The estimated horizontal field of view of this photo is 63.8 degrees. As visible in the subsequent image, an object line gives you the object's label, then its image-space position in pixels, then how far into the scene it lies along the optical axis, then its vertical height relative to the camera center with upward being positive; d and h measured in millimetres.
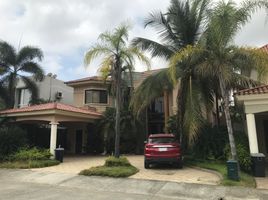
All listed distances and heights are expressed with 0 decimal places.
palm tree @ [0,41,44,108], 19709 +6464
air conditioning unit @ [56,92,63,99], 23674 +4691
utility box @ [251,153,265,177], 9030 -1224
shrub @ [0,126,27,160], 12830 -92
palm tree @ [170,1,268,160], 8853 +3659
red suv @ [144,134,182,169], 10244 -670
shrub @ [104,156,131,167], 10398 -1179
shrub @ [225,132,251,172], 9454 -734
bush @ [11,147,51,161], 12292 -940
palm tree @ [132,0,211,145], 12029 +5358
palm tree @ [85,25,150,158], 11062 +4193
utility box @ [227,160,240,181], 8046 -1262
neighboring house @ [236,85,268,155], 9564 +1415
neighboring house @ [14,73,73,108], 22444 +4968
